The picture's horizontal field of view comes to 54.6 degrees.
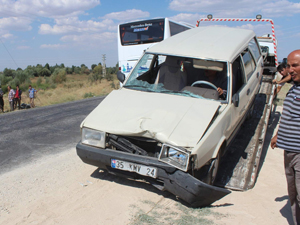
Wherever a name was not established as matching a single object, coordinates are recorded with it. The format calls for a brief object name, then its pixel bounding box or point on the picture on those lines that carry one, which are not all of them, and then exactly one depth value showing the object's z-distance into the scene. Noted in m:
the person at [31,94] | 17.08
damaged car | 3.59
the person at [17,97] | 16.13
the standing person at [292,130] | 3.02
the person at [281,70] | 6.44
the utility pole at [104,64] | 43.45
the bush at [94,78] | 36.77
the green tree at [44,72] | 52.94
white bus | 12.54
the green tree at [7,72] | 46.22
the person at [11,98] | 15.83
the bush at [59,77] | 41.34
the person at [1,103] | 15.51
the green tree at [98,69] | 54.38
